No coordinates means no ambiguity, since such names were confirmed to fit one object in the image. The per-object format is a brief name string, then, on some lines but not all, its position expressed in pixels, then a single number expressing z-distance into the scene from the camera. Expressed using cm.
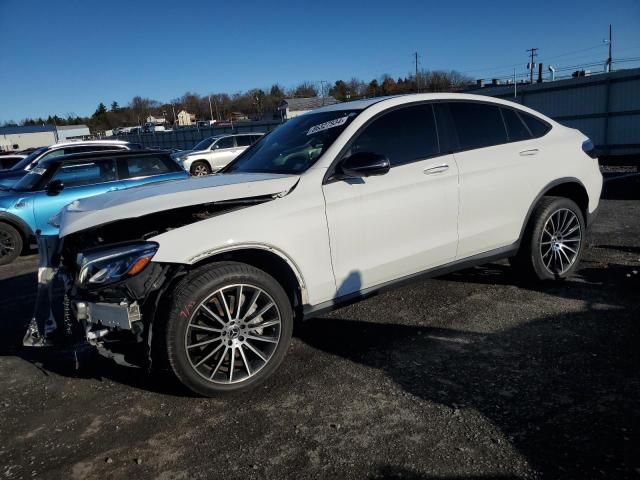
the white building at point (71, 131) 9735
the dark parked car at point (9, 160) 1657
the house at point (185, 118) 12938
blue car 760
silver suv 1864
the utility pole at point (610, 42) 6644
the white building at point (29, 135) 8350
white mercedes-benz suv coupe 293
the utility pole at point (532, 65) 6411
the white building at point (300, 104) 6469
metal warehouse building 1591
